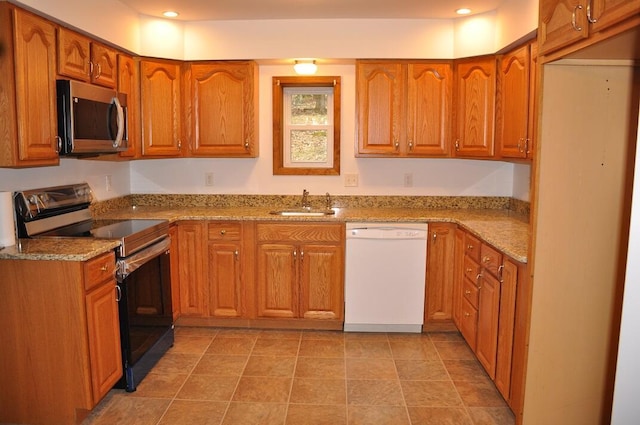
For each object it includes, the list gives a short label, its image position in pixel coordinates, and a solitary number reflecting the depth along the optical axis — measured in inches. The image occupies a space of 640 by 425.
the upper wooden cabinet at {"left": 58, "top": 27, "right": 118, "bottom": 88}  110.5
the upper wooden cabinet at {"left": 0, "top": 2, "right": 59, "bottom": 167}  95.4
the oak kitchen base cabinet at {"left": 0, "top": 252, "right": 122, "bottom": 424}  94.5
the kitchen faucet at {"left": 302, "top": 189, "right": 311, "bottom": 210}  164.4
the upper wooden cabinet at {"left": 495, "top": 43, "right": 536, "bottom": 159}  119.3
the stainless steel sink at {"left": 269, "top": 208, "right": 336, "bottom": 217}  155.2
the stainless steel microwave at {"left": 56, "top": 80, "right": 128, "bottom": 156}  108.7
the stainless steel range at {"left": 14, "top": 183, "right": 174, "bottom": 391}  109.6
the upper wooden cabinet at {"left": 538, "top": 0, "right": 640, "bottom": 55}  61.0
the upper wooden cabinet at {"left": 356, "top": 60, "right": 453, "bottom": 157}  150.7
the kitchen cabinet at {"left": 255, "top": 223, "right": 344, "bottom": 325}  146.6
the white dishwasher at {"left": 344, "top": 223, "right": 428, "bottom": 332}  144.7
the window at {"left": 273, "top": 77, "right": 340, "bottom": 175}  165.3
